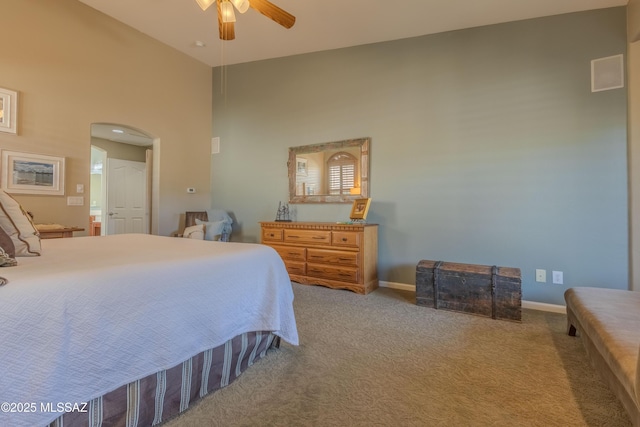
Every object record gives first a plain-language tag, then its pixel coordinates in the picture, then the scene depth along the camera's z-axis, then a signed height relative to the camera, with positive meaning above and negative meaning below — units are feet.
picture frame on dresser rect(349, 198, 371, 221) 11.85 +0.29
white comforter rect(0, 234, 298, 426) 2.94 -1.24
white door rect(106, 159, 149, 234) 19.49 +1.26
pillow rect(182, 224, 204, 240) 13.75 -0.76
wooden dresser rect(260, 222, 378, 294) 11.37 -1.44
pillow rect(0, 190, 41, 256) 4.59 -0.20
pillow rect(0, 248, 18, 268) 3.76 -0.58
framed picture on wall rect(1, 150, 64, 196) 9.67 +1.41
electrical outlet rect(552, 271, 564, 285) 9.77 -2.00
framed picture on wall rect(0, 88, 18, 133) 9.49 +3.37
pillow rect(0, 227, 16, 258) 4.26 -0.42
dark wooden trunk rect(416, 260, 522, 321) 8.68 -2.22
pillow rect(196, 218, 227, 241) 14.42 -0.70
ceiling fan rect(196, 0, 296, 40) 7.61 +5.47
